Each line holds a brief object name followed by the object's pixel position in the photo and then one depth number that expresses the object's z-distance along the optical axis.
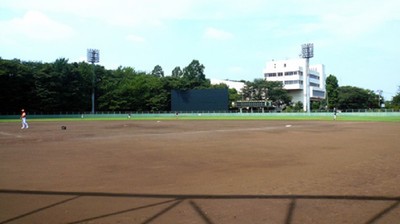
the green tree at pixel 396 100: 88.62
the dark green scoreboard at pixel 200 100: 73.38
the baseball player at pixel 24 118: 31.07
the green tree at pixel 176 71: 130.38
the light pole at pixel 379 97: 100.25
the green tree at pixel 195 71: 116.89
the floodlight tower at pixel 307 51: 82.12
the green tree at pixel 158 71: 132.12
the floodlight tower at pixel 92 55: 78.75
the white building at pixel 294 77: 117.38
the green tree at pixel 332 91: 99.56
